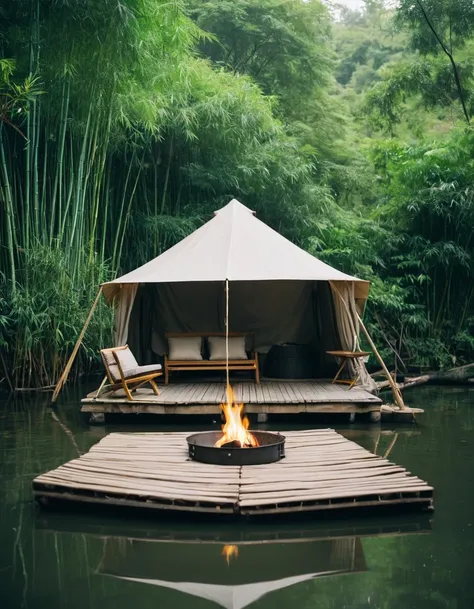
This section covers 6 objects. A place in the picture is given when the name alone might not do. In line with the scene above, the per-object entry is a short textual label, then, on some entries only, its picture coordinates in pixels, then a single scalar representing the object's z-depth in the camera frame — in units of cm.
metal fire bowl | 432
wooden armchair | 657
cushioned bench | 782
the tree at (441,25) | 1133
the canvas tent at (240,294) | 711
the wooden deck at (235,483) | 371
